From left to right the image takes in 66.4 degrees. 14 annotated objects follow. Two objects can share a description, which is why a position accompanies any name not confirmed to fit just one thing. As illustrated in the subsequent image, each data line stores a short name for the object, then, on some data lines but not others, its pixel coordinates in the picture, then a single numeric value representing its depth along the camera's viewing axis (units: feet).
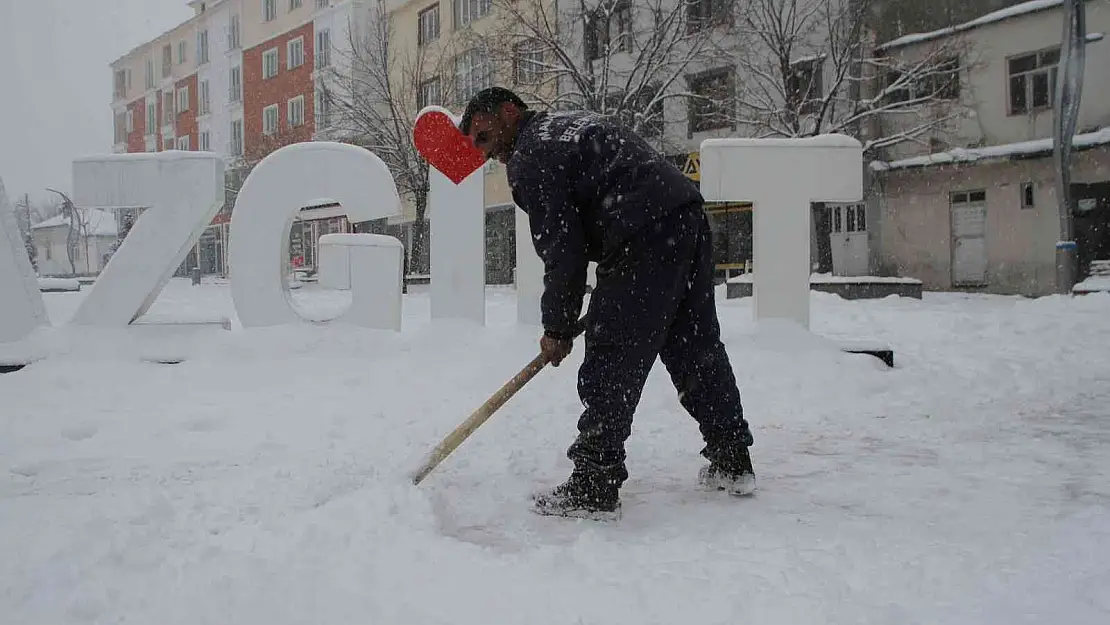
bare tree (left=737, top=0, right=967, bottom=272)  60.49
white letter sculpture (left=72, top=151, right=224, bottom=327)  21.11
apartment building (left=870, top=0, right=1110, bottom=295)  60.39
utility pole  45.93
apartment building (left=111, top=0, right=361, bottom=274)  113.91
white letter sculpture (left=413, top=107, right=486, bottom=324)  22.52
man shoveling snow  9.57
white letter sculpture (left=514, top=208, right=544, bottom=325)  22.36
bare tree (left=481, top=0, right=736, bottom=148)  58.65
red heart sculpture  21.86
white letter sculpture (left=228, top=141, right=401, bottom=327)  21.83
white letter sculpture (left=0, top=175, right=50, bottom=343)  20.38
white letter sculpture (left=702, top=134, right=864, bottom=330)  21.34
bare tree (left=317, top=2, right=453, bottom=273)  71.92
